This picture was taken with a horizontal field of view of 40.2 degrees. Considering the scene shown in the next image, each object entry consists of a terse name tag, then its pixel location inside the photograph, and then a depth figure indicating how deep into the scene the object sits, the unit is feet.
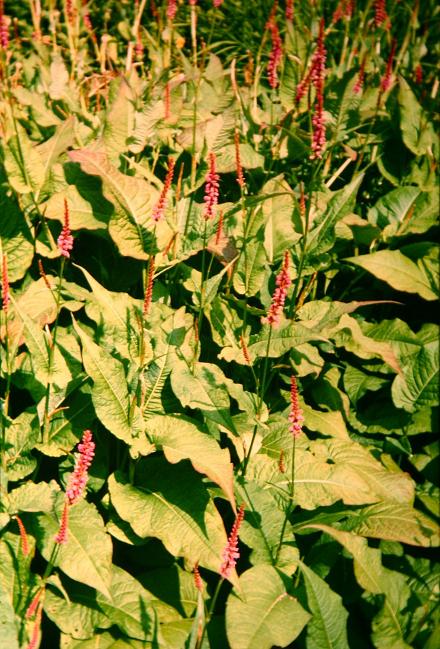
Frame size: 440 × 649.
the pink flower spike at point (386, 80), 8.45
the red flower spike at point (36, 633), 4.58
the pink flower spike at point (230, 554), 4.35
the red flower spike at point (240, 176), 6.05
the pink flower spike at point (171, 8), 8.59
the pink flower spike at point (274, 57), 8.17
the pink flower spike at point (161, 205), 5.43
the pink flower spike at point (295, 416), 4.87
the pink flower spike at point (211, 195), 5.62
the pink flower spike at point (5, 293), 5.13
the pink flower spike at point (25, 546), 4.70
